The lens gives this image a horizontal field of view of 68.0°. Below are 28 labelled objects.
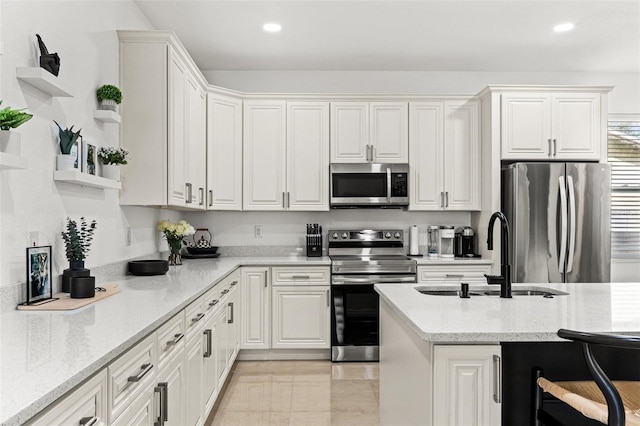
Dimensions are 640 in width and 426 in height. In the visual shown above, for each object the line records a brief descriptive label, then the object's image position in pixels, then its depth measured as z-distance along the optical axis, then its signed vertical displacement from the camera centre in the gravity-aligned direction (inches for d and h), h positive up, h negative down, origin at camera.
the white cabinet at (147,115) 121.6 +25.9
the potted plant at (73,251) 86.8 -6.9
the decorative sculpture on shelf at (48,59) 80.4 +26.7
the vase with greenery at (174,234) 143.9 -5.6
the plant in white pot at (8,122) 66.3 +13.1
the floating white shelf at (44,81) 75.9 +22.2
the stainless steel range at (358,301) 164.1 -29.3
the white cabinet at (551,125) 168.2 +32.7
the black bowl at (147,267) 119.3 -13.1
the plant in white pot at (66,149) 88.2 +12.5
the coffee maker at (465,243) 180.9 -10.1
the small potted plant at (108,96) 107.0 +27.1
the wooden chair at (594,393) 48.0 -22.8
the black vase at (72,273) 86.4 -10.5
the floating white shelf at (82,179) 87.3 +7.1
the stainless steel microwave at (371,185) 175.9 +11.8
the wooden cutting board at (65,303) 73.5 -14.3
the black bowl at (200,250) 173.2 -12.5
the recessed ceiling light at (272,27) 144.5 +58.5
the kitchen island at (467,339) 60.2 -16.2
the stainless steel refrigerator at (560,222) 157.6 -1.5
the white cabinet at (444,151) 178.4 +24.8
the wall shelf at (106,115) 105.7 +22.4
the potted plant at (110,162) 107.3 +12.3
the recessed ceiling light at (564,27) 146.1 +59.6
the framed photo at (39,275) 77.3 -10.0
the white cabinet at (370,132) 177.8 +31.7
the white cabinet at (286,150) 177.0 +24.6
